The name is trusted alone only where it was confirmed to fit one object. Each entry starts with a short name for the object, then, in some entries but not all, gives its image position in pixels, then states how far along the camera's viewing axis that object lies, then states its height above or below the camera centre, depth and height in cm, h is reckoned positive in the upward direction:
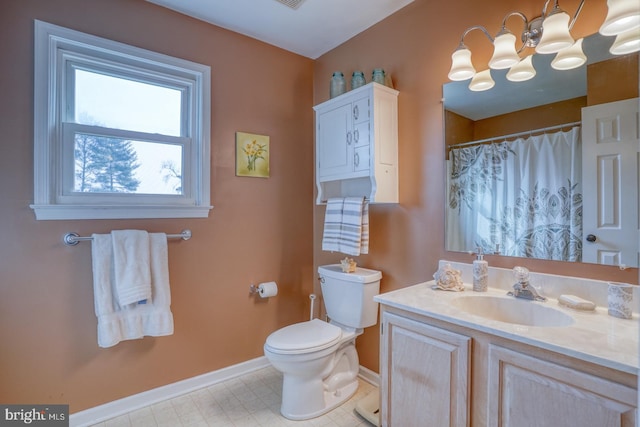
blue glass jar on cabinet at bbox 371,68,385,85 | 193 +86
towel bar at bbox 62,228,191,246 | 167 -14
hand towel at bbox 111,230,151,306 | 171 -30
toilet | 169 -76
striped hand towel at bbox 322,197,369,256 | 195 -9
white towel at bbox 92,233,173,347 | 168 -52
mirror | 126 +31
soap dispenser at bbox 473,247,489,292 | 148 -30
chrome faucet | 132 -33
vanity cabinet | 84 -55
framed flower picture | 227 +44
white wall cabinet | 187 +47
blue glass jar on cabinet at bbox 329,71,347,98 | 216 +91
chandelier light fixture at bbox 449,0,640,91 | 107 +70
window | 163 +49
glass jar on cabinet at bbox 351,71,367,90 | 201 +88
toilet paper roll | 229 -57
